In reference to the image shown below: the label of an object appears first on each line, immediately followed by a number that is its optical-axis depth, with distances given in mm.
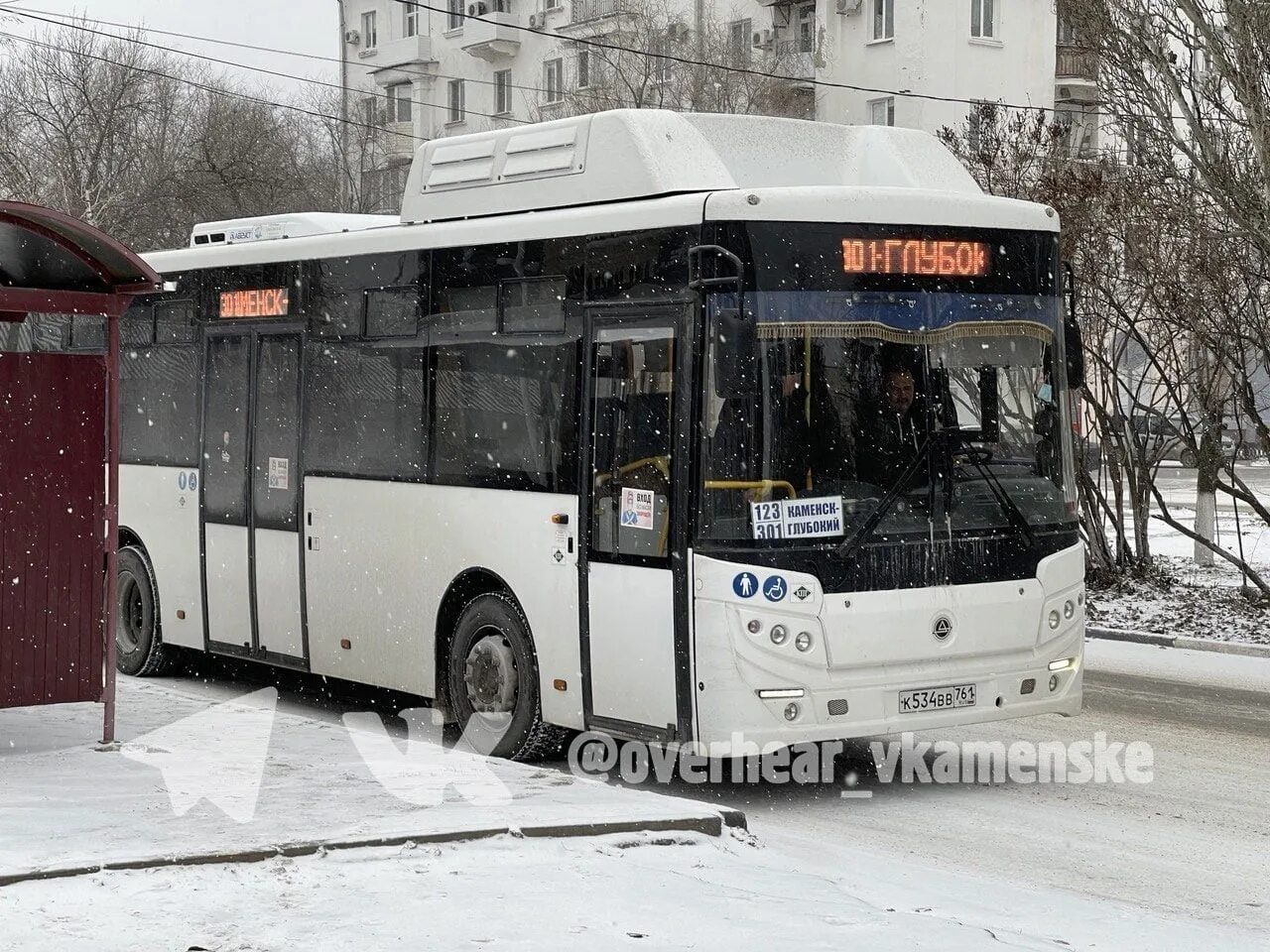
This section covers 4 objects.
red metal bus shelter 9203
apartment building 47938
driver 9117
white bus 8984
